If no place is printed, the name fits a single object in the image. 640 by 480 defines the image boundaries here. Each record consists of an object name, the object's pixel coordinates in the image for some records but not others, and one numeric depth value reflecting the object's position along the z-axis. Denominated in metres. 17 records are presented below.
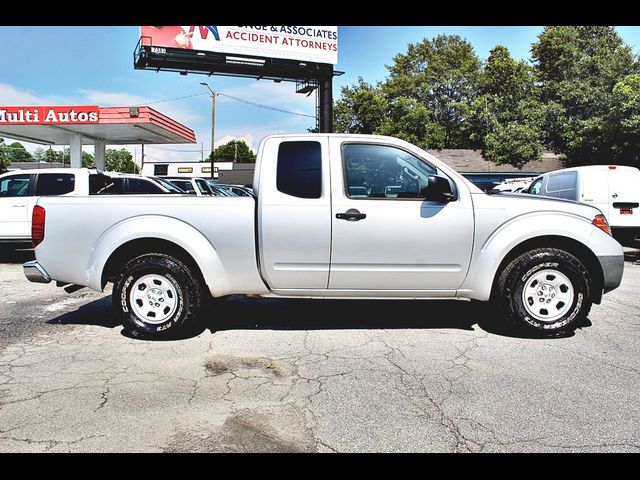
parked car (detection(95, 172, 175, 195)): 10.94
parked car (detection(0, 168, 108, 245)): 9.55
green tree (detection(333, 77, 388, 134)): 48.75
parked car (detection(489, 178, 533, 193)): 18.73
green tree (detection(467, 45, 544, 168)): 37.84
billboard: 32.41
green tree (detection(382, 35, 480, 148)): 52.19
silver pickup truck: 4.61
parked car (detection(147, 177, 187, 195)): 11.41
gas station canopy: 21.06
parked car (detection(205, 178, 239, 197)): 16.77
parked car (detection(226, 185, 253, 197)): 19.77
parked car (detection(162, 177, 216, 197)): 14.61
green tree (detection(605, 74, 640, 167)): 26.41
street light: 45.03
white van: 10.16
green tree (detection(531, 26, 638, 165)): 33.56
